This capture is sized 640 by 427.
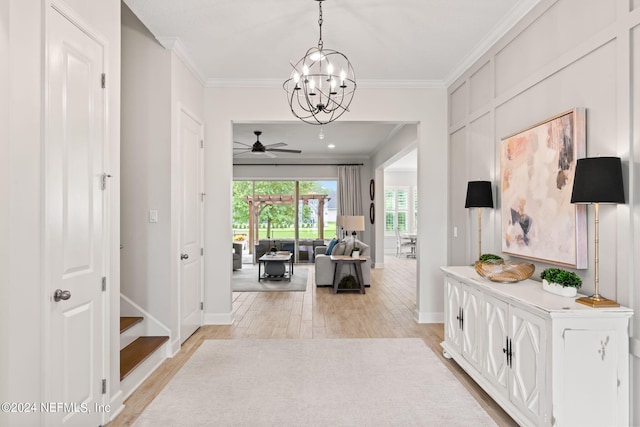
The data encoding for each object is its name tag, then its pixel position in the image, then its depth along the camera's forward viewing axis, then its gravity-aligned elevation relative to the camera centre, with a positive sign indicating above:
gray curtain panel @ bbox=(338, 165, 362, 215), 10.41 +0.59
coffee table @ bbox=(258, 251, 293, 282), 7.71 -1.13
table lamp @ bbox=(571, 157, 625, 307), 1.91 +0.14
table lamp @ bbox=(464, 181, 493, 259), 3.41 +0.16
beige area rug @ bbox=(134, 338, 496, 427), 2.49 -1.31
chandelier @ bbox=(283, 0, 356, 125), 4.06 +1.52
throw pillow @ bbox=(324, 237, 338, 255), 7.62 -0.67
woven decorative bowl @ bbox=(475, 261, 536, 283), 2.63 -0.40
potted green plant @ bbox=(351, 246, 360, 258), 6.59 -0.68
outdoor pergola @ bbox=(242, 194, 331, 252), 10.98 +0.31
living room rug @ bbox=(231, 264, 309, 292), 6.82 -1.33
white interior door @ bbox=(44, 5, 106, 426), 1.93 -0.06
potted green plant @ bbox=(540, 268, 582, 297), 2.20 -0.40
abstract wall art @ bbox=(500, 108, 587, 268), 2.31 +0.15
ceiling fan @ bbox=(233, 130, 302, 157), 7.23 +1.23
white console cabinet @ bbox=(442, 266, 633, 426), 1.92 -0.77
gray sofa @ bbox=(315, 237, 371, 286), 6.90 -0.94
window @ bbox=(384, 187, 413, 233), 12.85 +0.17
